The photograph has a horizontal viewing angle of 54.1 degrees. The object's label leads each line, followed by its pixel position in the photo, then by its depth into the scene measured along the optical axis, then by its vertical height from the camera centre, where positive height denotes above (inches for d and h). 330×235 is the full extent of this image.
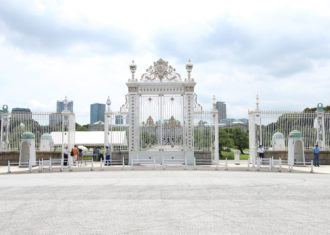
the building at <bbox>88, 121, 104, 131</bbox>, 2272.1 +104.1
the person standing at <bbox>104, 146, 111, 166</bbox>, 871.9 -40.2
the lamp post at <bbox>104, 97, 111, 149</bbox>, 914.4 +57.6
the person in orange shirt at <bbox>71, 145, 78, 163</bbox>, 893.2 -26.5
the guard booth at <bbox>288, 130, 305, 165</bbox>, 841.5 -20.2
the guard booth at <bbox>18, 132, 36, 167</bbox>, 869.3 -11.6
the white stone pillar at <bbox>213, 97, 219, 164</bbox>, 922.7 +24.9
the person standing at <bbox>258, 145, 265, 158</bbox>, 875.4 -28.7
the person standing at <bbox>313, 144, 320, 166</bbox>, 864.3 -34.9
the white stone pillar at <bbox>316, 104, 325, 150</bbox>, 920.3 +31.4
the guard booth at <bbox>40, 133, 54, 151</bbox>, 968.3 -1.2
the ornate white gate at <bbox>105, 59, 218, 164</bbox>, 868.0 +59.0
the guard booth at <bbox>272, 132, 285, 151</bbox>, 930.1 -4.9
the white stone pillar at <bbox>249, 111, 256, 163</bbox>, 914.1 +18.2
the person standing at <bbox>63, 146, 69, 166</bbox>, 889.6 -37.7
